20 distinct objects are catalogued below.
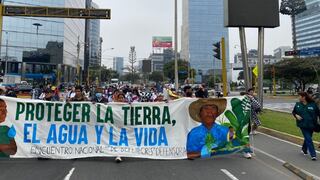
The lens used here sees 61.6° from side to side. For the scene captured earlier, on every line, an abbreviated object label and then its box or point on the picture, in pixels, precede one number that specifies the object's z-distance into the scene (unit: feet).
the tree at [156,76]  288.11
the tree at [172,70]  255.57
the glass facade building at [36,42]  200.31
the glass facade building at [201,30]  286.82
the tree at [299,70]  138.89
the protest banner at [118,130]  21.17
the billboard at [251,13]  47.89
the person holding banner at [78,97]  24.05
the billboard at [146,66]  92.42
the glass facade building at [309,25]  287.41
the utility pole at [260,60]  50.77
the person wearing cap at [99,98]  28.77
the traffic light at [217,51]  37.38
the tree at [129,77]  287.86
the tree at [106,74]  307.98
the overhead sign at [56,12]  63.43
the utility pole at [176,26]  61.97
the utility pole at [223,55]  36.66
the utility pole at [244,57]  49.86
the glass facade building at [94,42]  362.40
